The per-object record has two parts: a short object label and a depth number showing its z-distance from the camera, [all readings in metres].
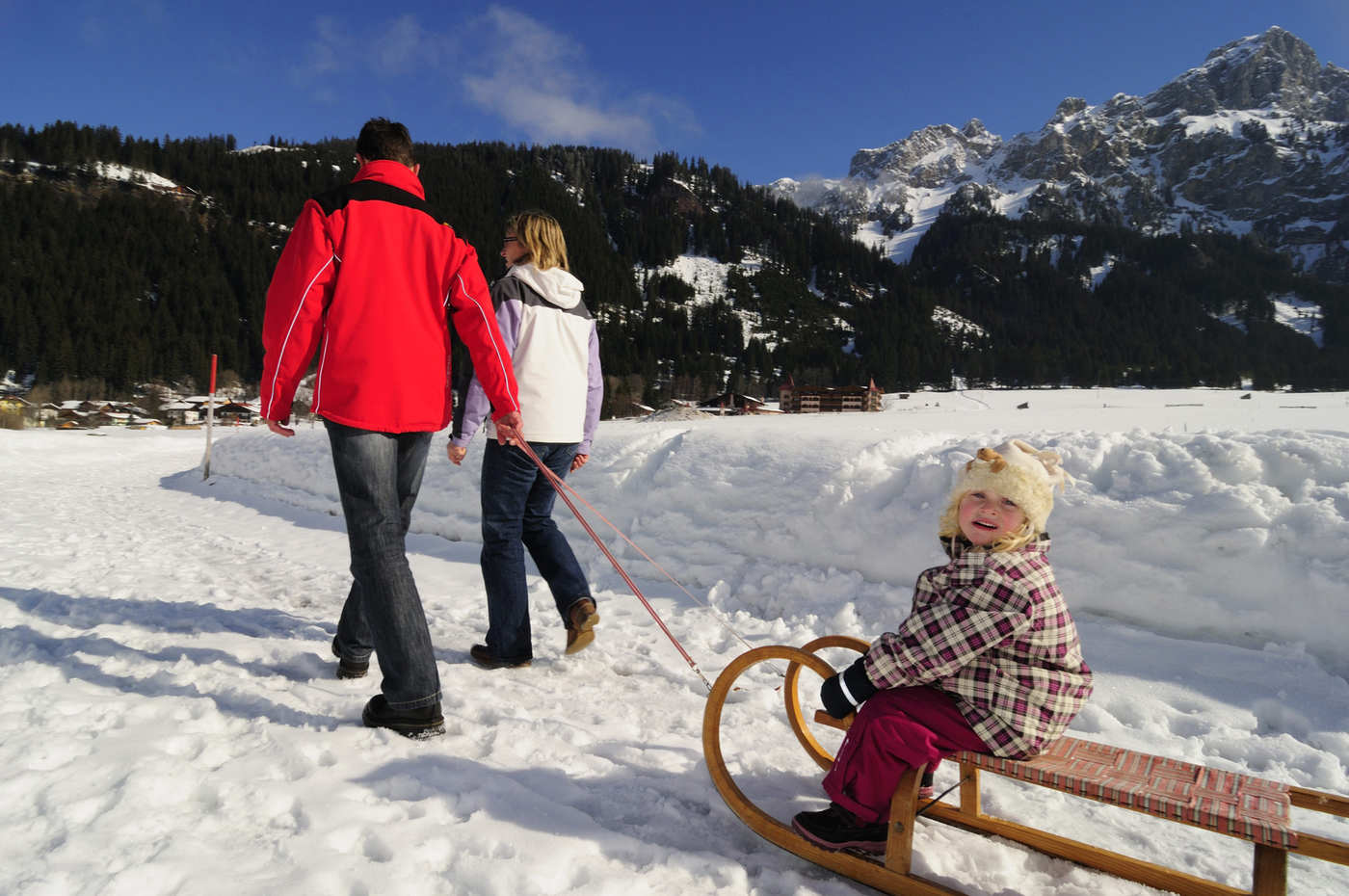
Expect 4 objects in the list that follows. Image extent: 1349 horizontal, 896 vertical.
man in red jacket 2.23
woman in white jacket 3.10
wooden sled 1.38
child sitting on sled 1.69
